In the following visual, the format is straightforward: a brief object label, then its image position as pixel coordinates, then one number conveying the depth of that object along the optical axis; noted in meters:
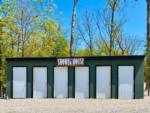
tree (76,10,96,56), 53.22
